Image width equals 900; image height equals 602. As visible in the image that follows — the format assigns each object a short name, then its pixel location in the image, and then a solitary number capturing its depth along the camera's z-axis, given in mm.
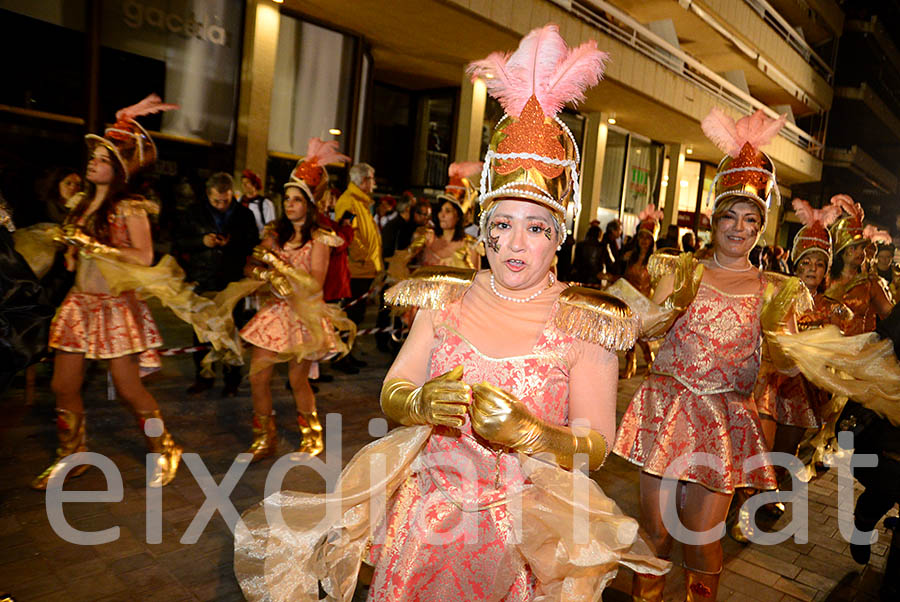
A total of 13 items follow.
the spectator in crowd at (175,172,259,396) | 6105
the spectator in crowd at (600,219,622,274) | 12117
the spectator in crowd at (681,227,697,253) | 13400
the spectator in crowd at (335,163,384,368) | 7859
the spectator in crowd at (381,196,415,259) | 8836
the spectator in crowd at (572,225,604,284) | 11570
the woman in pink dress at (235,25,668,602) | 1794
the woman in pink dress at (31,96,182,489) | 4008
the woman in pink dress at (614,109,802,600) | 3043
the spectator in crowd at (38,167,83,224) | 5805
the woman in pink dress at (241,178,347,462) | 4613
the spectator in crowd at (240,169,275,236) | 7090
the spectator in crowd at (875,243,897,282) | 8500
